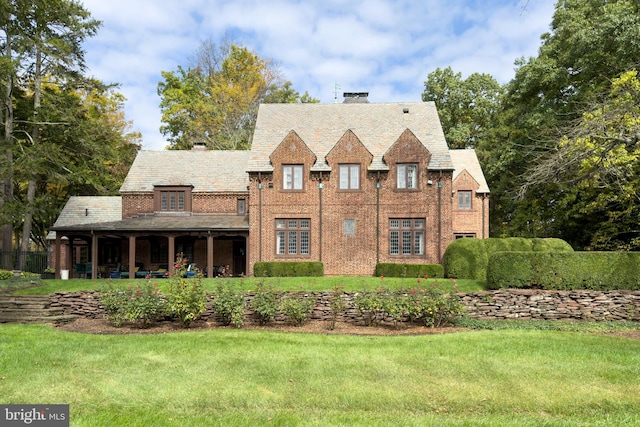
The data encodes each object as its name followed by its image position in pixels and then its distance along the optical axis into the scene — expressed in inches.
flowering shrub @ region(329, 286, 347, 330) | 506.6
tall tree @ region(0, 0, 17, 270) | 896.3
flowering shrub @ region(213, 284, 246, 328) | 493.4
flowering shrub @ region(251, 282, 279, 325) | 506.6
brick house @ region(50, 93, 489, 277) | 897.5
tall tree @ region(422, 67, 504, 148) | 1768.0
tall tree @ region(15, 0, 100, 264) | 999.6
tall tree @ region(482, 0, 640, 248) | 903.7
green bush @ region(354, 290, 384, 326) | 506.9
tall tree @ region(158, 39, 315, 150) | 1674.5
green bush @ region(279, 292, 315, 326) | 503.5
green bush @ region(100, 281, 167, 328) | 496.1
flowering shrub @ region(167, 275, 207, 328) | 489.1
